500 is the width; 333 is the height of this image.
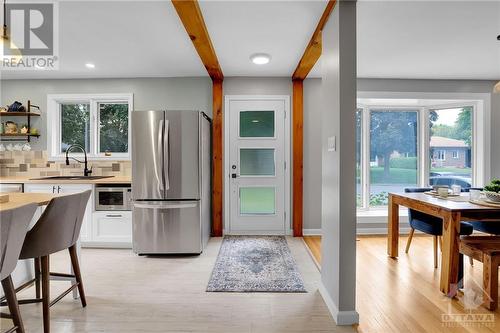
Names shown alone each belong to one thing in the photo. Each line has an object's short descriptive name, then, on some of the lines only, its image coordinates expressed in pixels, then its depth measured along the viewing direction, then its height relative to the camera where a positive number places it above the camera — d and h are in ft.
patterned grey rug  8.07 -3.59
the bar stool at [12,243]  4.32 -1.32
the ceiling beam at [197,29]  6.71 +3.91
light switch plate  6.59 +0.49
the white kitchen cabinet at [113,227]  11.27 -2.61
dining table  7.48 -1.58
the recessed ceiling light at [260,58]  10.53 +4.18
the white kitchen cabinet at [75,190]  11.04 -1.05
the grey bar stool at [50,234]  5.57 -1.49
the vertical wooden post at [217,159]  13.03 +0.24
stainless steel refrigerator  10.26 -0.65
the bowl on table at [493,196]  8.16 -0.99
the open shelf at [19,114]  12.85 +2.41
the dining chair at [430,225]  9.31 -2.17
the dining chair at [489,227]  9.51 -2.30
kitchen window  13.34 +2.01
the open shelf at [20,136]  12.96 +1.37
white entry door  13.34 -0.11
